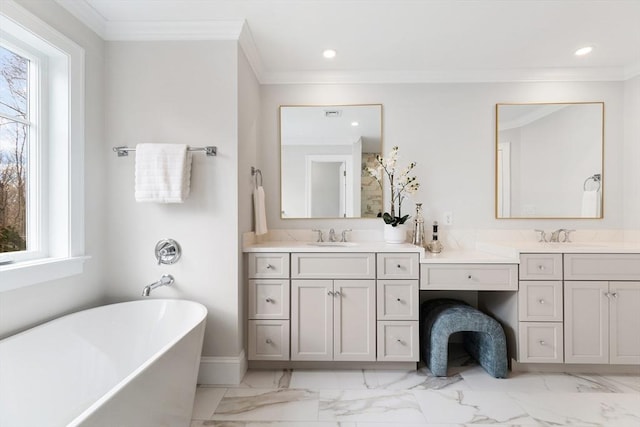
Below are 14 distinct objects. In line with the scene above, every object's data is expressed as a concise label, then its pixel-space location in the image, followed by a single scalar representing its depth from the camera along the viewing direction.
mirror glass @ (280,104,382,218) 2.82
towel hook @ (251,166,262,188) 2.57
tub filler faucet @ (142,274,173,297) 2.08
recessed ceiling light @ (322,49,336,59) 2.42
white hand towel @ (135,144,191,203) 2.01
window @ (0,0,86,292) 1.63
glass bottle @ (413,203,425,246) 2.68
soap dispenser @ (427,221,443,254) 2.64
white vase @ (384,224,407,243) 2.62
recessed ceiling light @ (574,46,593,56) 2.39
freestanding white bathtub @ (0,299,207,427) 1.16
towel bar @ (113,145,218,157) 2.07
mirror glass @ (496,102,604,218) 2.75
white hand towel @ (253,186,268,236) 2.48
